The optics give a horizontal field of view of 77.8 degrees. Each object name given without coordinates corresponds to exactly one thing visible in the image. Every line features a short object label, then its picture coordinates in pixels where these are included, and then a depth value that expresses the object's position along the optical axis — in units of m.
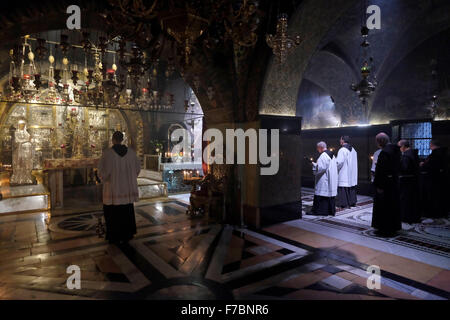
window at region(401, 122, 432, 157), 8.91
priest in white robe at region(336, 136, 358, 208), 7.77
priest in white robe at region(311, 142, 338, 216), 6.82
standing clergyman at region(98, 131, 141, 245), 4.70
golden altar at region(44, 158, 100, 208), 7.44
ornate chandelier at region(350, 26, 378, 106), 6.59
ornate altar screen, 10.30
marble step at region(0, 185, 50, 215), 6.87
